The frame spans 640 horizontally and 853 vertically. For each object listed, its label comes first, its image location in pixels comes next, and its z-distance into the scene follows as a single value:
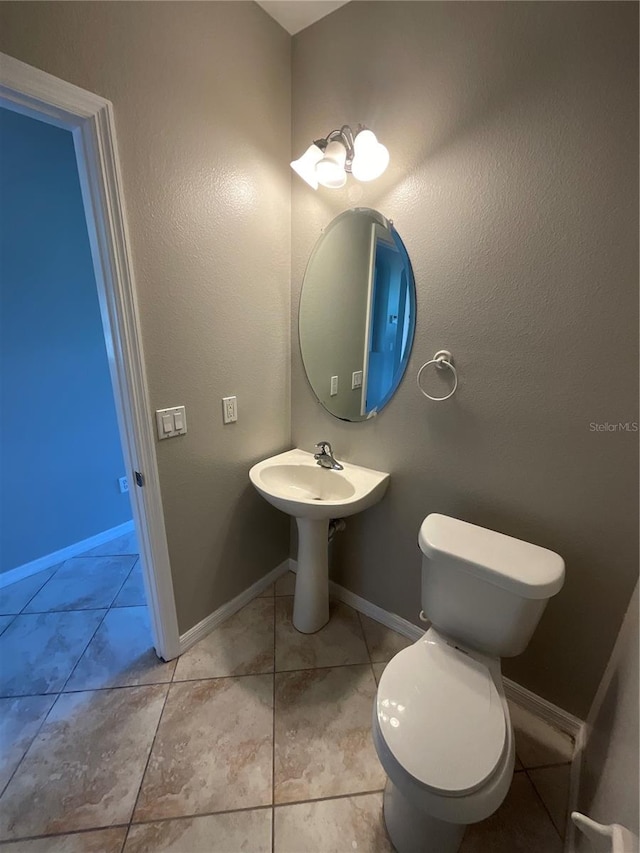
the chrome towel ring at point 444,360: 1.25
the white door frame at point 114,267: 0.86
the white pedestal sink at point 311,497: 1.37
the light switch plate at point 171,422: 1.26
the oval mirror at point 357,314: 1.36
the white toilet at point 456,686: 0.81
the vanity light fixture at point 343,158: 1.19
